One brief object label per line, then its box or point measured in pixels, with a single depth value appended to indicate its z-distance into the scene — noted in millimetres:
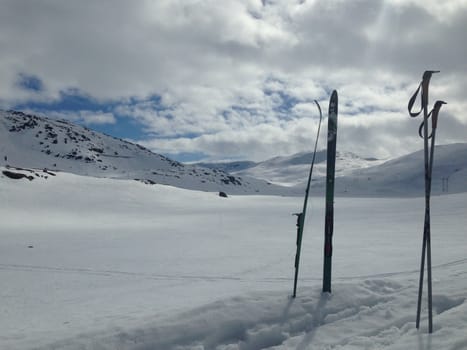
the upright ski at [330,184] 6125
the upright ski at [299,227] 6050
